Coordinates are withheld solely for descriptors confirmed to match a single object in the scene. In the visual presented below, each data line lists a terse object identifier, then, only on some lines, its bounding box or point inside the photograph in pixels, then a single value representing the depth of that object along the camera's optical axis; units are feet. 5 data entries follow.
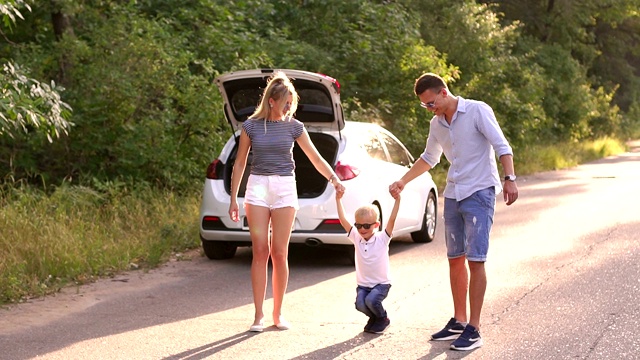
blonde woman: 28.19
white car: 38.19
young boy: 27.45
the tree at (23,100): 35.42
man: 25.54
